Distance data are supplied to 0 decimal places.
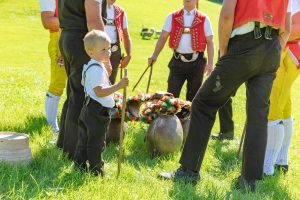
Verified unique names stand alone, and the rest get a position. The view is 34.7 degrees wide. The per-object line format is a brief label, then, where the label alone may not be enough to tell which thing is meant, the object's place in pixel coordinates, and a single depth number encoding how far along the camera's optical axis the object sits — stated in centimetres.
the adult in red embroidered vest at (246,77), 430
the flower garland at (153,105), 587
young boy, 421
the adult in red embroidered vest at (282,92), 522
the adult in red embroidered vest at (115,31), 666
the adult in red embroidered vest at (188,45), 690
